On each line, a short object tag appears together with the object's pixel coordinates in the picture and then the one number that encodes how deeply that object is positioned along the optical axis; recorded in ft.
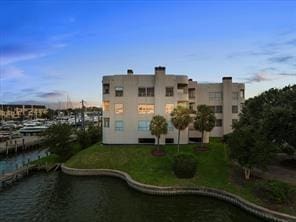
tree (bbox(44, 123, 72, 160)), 116.13
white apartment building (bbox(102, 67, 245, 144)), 121.92
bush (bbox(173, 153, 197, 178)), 86.06
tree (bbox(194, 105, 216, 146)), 113.69
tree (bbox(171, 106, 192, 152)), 108.03
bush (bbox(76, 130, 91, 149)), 136.46
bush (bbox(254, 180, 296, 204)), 64.77
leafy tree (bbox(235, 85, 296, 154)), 85.86
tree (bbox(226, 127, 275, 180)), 78.36
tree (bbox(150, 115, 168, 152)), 109.02
